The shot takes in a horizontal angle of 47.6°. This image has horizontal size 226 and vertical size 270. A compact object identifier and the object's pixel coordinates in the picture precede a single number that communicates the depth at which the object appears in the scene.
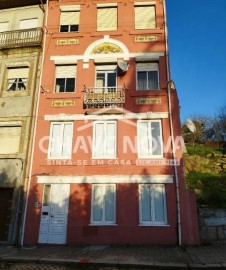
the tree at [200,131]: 29.05
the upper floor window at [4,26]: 15.96
